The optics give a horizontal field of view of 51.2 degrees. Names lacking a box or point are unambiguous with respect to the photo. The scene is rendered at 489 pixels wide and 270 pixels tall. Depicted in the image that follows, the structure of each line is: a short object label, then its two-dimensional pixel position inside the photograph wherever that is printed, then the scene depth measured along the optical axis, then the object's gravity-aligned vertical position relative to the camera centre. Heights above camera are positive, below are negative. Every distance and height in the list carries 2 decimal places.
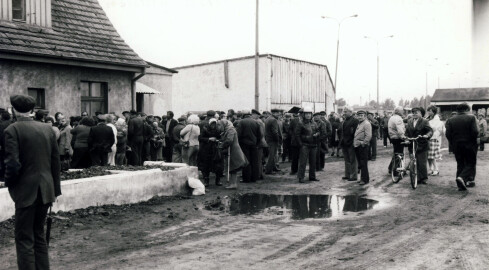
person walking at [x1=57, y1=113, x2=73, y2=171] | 12.30 -0.55
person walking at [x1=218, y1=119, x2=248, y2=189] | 12.73 -0.75
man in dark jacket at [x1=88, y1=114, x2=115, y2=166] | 12.64 -0.41
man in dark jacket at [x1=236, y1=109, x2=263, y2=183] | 14.12 -0.57
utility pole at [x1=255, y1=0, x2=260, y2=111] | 24.19 +2.72
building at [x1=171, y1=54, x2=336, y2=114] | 32.31 +2.58
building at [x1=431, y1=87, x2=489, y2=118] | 64.69 +3.45
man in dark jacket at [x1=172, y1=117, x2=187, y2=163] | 16.27 -0.53
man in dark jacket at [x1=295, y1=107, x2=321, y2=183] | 13.98 -0.53
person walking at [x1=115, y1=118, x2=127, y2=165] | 14.02 -0.52
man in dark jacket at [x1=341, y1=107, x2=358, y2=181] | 14.09 -0.61
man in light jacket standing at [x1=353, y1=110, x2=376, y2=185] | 13.43 -0.56
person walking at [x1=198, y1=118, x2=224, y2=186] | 13.20 -0.74
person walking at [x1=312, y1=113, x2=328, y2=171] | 16.02 -0.64
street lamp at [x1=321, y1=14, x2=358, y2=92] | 37.34 +5.49
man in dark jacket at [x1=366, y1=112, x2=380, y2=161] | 20.44 -0.93
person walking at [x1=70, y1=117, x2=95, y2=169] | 12.71 -0.49
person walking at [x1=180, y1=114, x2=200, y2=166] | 14.27 -0.38
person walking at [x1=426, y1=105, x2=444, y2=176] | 15.02 -0.47
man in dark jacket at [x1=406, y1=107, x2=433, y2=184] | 12.92 -0.31
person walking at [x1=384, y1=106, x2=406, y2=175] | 13.70 -0.25
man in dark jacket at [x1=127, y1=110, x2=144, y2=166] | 15.12 -0.43
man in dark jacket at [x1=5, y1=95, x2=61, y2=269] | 5.29 -0.60
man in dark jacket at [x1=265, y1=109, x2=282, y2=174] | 16.06 -0.52
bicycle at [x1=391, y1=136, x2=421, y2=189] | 12.39 -1.14
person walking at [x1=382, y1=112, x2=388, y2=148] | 26.84 -0.33
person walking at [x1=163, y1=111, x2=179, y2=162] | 17.73 -0.48
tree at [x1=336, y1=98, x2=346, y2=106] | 125.66 +5.61
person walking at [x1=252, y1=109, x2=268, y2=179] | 14.37 -0.60
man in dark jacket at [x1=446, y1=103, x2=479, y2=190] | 12.10 -0.43
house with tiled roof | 14.33 +1.94
